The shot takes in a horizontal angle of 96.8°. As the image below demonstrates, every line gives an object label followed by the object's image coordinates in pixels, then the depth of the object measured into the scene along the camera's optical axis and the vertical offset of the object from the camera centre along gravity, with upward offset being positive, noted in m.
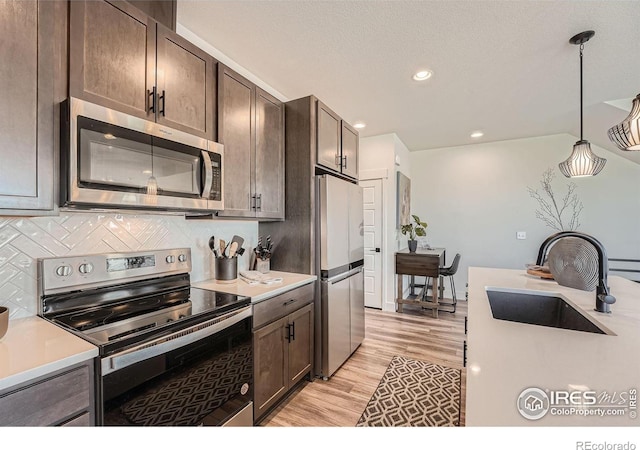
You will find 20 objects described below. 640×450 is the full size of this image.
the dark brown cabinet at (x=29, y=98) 1.02 +0.47
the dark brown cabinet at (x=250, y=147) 1.88 +0.57
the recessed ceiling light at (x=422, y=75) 2.47 +1.34
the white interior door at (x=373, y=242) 4.25 -0.26
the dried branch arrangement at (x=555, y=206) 4.16 +0.29
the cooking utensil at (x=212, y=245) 2.10 -0.16
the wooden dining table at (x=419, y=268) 3.92 -0.61
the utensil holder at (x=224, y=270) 2.06 -0.33
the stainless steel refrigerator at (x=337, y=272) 2.33 -0.43
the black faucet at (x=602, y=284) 1.30 -0.27
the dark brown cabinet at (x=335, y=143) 2.43 +0.78
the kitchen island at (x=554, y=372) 0.63 -0.41
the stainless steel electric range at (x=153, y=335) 1.09 -0.48
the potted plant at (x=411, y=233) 4.22 -0.11
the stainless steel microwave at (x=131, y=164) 1.16 +0.29
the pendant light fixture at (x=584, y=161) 2.18 +0.50
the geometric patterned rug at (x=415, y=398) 1.88 -1.28
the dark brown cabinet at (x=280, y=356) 1.75 -0.91
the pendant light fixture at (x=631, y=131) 1.54 +0.54
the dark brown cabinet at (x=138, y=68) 1.22 +0.78
